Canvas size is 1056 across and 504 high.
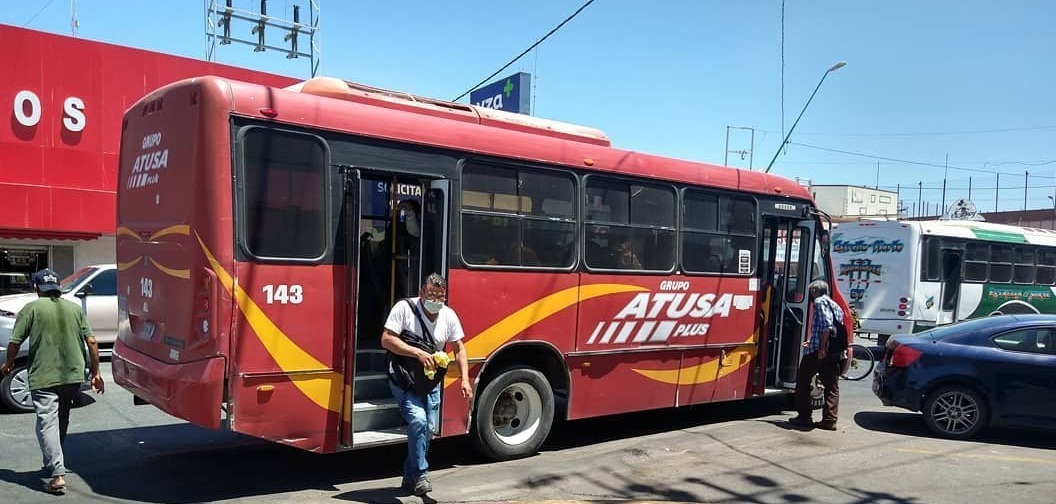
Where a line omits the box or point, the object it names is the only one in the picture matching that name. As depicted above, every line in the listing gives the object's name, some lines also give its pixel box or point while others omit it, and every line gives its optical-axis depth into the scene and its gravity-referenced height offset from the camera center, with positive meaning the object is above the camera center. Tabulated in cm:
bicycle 1341 -246
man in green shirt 558 -113
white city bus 1711 -67
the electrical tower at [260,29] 2061 +558
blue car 796 -146
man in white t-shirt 555 -94
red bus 536 -31
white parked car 1116 -122
